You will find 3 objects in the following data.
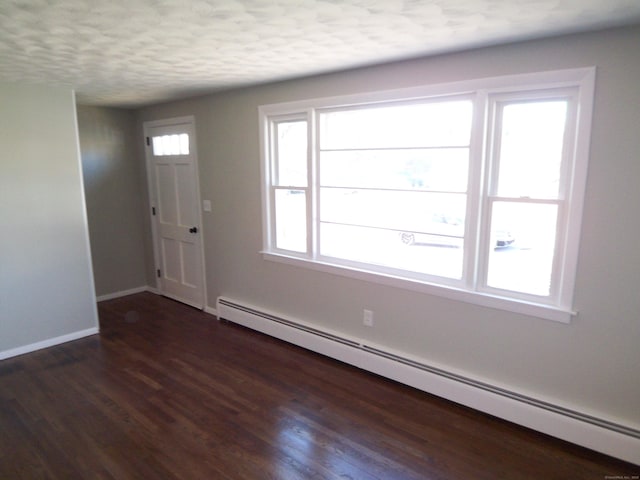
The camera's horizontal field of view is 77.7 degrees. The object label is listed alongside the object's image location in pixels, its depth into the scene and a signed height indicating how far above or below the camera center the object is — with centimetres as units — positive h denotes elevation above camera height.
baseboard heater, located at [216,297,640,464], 223 -147
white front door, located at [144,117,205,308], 453 -45
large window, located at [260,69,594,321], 233 -10
